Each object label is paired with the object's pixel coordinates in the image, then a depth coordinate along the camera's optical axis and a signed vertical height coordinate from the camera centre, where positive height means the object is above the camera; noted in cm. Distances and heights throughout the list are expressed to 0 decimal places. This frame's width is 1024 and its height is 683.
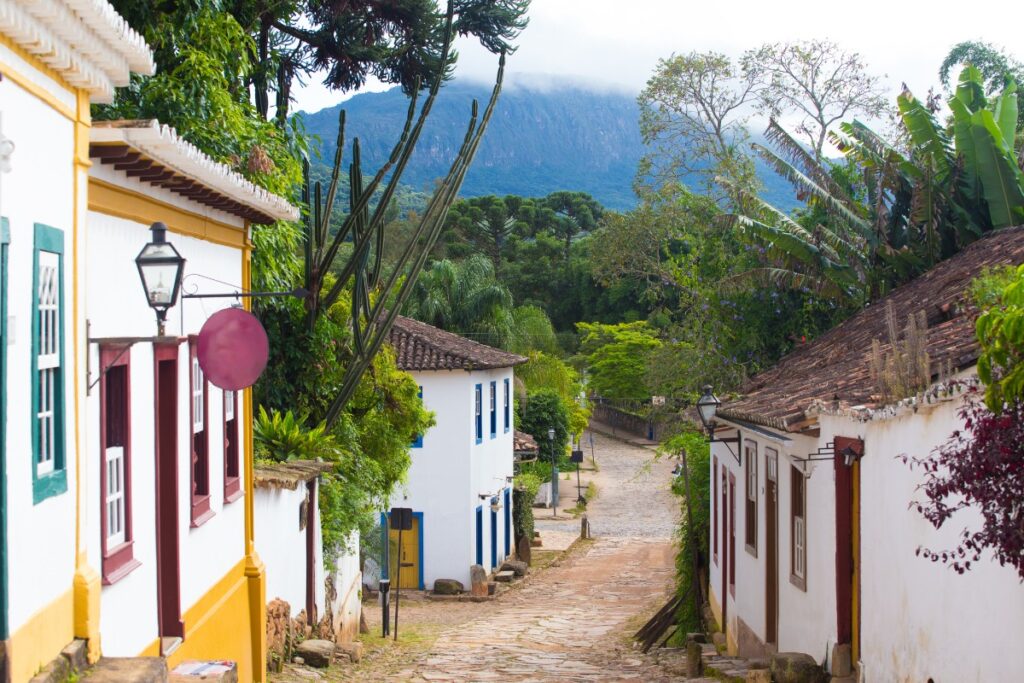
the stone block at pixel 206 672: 838 -234
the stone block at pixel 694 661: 1570 -415
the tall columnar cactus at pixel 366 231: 1750 +170
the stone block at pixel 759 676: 1120 -308
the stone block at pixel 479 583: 2872 -561
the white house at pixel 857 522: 726 -149
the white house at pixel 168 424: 774 -59
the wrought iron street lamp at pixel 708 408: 1470 -80
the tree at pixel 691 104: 3359 +652
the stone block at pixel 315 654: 1481 -375
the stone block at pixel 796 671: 1103 -299
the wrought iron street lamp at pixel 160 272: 746 +46
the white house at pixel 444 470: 2945 -306
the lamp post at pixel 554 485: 4356 -505
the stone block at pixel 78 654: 653 -166
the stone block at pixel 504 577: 3045 -583
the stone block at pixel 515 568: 3120 -573
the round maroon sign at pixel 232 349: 848 -1
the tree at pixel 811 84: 3231 +683
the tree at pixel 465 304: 4322 +146
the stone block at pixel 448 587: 2903 -576
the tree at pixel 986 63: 3782 +913
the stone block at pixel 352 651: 1600 -402
